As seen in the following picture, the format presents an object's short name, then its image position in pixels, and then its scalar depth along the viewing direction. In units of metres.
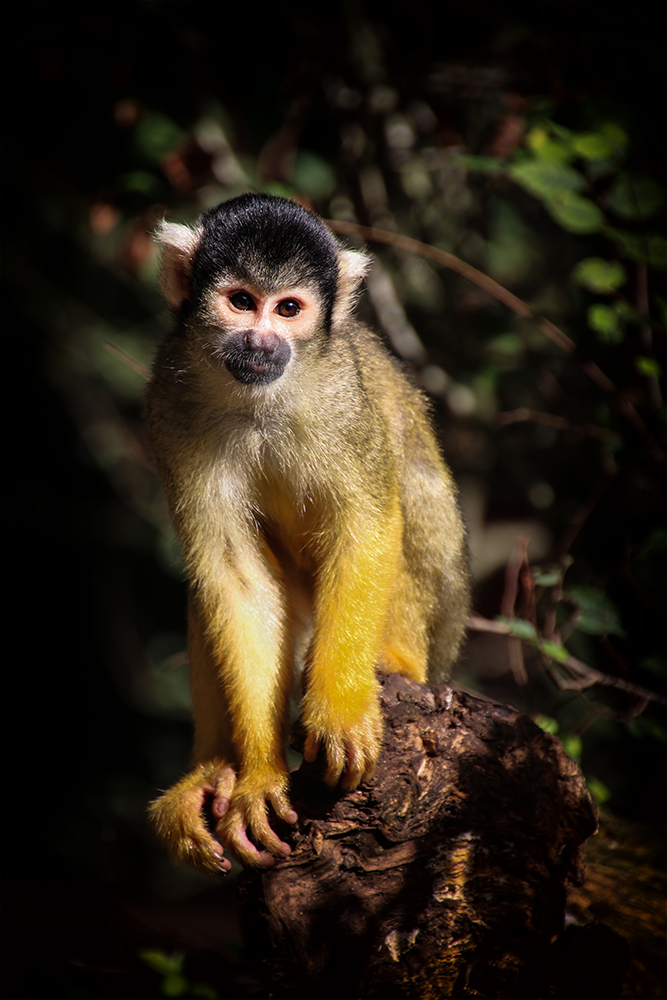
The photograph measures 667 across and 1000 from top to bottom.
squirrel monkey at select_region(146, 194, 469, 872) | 2.06
